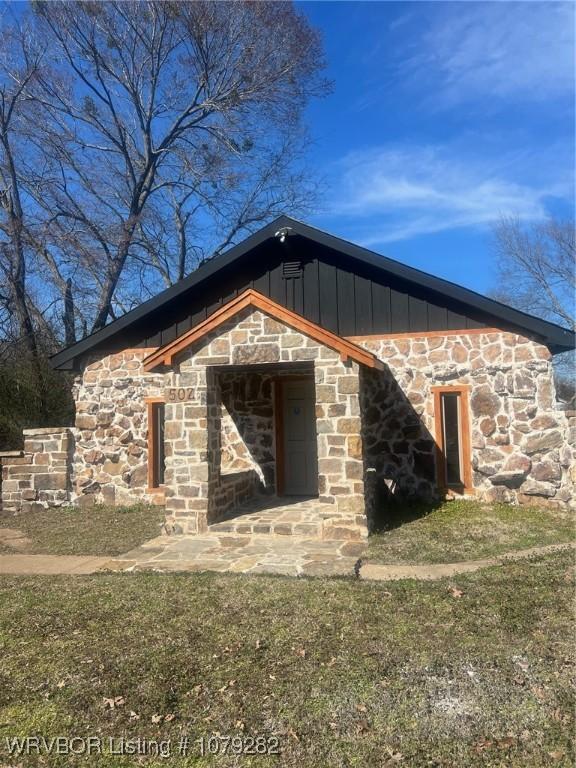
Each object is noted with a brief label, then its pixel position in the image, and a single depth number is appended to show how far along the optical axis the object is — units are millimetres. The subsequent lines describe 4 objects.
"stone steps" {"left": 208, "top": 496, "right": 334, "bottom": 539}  8234
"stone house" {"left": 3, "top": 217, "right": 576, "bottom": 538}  8398
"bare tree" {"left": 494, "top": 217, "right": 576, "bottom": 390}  25672
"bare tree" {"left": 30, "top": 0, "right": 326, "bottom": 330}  18688
